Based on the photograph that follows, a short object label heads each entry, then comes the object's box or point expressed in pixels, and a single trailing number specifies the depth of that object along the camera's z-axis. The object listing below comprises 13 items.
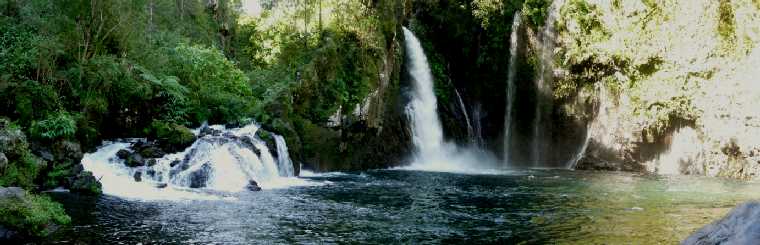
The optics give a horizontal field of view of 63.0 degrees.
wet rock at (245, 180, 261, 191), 18.47
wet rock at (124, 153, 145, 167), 18.30
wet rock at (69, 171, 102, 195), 15.70
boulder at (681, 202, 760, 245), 5.66
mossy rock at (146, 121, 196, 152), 19.86
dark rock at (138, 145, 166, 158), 18.97
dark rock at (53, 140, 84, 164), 16.38
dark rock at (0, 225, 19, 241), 10.07
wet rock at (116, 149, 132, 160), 18.58
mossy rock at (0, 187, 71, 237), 10.28
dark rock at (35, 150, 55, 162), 15.92
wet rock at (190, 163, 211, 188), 18.23
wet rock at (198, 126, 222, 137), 20.92
